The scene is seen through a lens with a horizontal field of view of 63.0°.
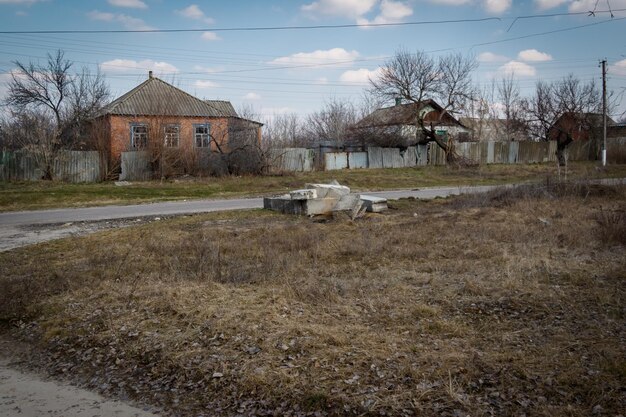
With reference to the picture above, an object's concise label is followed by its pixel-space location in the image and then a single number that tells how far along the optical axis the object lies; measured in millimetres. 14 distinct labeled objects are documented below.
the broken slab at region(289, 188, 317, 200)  13008
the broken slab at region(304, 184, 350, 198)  13156
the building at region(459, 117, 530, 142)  41875
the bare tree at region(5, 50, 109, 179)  28156
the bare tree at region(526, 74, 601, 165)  39969
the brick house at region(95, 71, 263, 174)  25906
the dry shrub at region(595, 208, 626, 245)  8156
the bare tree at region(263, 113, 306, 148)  29094
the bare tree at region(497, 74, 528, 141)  43375
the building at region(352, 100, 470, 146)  34281
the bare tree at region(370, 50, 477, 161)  33312
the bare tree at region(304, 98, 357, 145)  45750
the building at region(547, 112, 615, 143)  39875
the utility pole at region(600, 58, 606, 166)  34519
